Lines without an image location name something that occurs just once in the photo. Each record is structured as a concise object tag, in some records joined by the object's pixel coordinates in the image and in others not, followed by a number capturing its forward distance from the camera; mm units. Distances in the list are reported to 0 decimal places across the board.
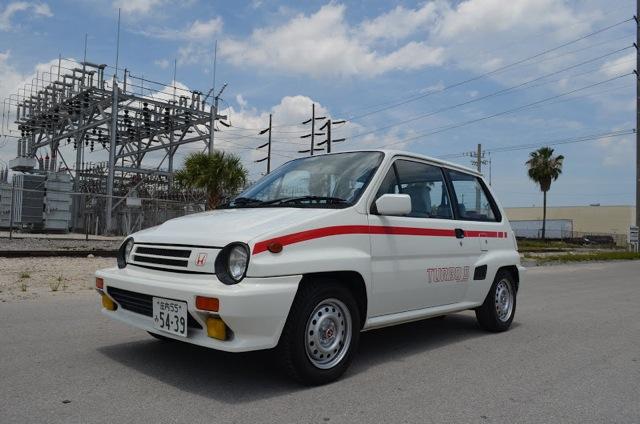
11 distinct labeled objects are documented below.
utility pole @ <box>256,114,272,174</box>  40562
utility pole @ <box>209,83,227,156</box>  33719
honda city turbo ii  3531
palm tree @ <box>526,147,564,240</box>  49844
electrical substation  26031
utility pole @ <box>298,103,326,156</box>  39300
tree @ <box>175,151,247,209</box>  24203
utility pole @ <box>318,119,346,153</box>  38812
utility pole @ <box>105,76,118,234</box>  29688
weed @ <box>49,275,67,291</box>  8407
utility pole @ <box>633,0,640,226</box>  29266
